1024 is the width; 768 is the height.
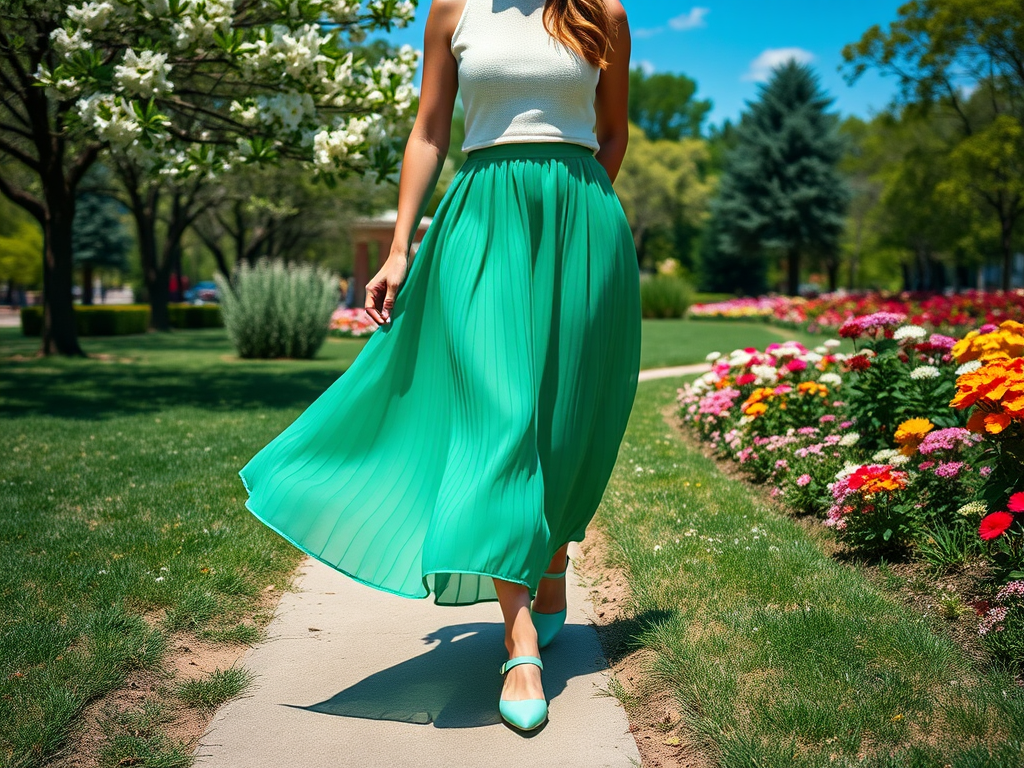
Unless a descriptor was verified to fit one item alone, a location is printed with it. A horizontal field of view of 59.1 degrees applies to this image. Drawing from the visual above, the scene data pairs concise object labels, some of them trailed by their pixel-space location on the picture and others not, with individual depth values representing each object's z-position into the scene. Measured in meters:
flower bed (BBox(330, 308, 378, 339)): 21.85
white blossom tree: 7.36
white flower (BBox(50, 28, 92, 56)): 7.27
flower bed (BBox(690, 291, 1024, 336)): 13.92
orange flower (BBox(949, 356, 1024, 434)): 2.86
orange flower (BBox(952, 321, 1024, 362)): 3.45
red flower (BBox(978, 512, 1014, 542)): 2.69
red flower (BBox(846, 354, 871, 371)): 4.76
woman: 2.47
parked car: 58.33
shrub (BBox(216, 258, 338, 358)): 14.82
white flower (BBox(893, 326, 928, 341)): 4.94
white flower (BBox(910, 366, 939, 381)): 4.47
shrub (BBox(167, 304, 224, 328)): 28.61
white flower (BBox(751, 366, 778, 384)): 6.16
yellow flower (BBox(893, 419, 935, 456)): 3.86
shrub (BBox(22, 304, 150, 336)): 21.61
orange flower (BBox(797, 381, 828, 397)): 5.66
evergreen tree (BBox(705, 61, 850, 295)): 36.66
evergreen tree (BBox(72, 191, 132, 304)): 43.31
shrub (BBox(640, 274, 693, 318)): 28.80
